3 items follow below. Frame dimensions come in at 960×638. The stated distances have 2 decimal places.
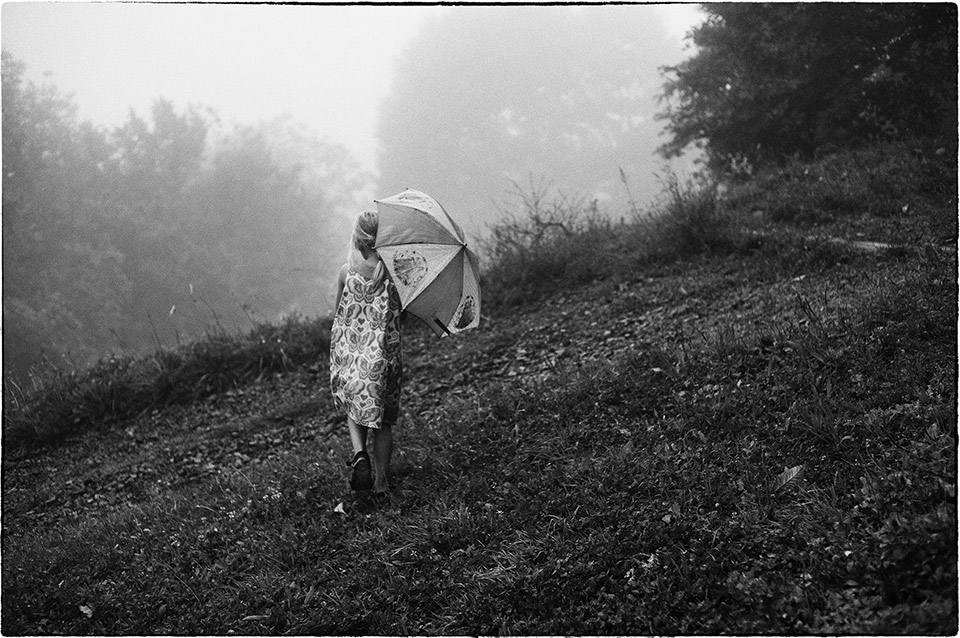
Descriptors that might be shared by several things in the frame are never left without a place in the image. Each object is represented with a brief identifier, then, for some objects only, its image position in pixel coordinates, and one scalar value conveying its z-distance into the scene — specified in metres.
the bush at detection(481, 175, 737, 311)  8.65
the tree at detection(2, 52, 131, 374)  19.19
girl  4.67
